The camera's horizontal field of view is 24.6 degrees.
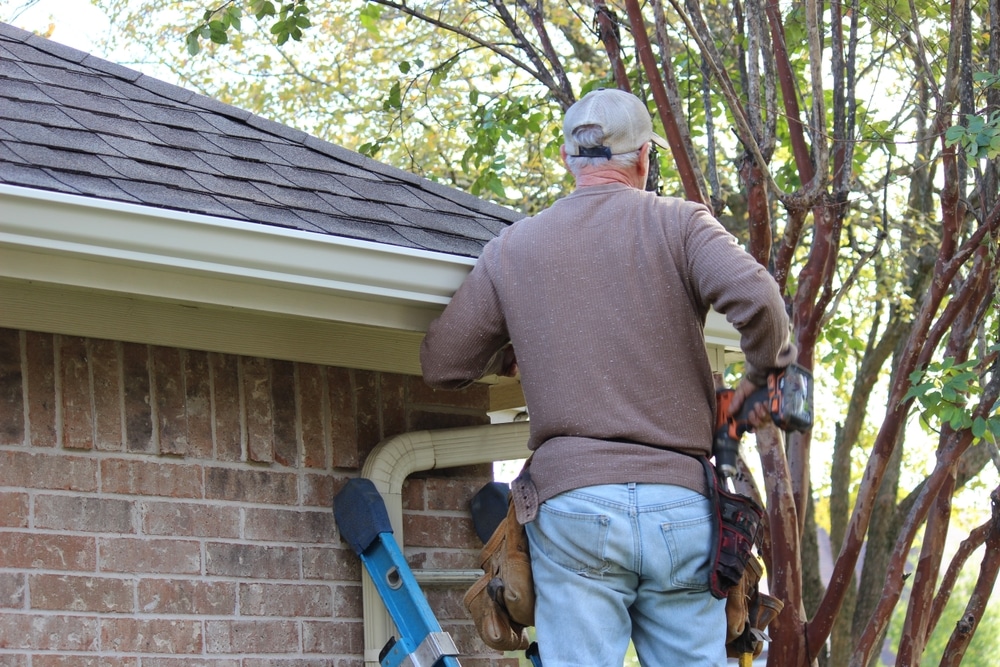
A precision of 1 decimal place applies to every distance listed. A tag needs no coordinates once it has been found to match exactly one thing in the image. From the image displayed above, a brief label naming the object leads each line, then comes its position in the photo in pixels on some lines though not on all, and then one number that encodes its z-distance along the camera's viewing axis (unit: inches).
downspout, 265.2
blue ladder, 251.6
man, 204.2
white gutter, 204.0
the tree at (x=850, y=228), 376.5
